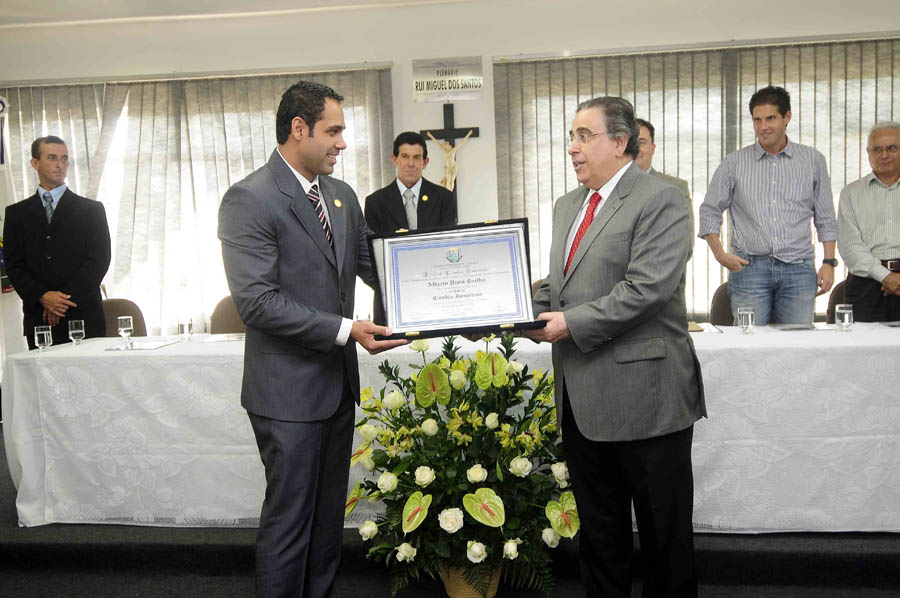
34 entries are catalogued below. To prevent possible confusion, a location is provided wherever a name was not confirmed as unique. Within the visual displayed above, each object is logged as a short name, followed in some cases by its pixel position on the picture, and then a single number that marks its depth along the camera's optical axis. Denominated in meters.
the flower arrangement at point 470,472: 2.39
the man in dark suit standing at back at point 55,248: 3.98
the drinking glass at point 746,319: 2.89
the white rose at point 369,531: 2.45
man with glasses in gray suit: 1.95
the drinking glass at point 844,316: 2.83
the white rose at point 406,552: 2.40
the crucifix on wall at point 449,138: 5.68
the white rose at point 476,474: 2.35
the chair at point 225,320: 3.98
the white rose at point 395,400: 2.48
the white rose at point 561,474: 2.45
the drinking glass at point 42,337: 3.14
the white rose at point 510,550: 2.34
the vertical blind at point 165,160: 5.91
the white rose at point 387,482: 2.39
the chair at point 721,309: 4.04
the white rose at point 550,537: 2.38
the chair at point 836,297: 4.05
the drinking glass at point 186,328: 3.19
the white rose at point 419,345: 2.50
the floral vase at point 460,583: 2.48
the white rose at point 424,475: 2.35
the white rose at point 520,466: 2.36
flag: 5.98
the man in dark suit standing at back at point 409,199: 4.22
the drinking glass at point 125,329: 3.11
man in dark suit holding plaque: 1.95
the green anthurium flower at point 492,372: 2.39
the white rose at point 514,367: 2.46
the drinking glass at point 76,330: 3.18
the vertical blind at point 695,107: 5.38
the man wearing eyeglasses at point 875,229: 3.62
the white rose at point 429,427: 2.39
